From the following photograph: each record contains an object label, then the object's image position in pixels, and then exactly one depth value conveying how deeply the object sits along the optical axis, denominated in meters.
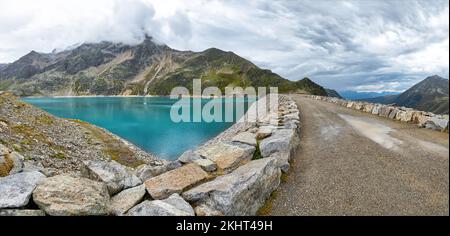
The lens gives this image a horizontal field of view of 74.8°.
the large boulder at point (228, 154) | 10.28
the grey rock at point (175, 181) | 7.95
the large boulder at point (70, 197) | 6.34
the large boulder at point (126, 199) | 6.98
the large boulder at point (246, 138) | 12.55
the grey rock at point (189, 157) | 10.65
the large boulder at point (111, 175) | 8.20
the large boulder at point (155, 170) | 9.94
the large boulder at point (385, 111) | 22.67
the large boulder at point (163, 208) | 6.53
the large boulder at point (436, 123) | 14.80
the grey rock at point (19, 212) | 6.14
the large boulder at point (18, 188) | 6.46
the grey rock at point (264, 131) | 14.28
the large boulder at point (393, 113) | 21.27
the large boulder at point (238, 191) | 7.25
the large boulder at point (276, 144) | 11.67
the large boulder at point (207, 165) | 9.84
